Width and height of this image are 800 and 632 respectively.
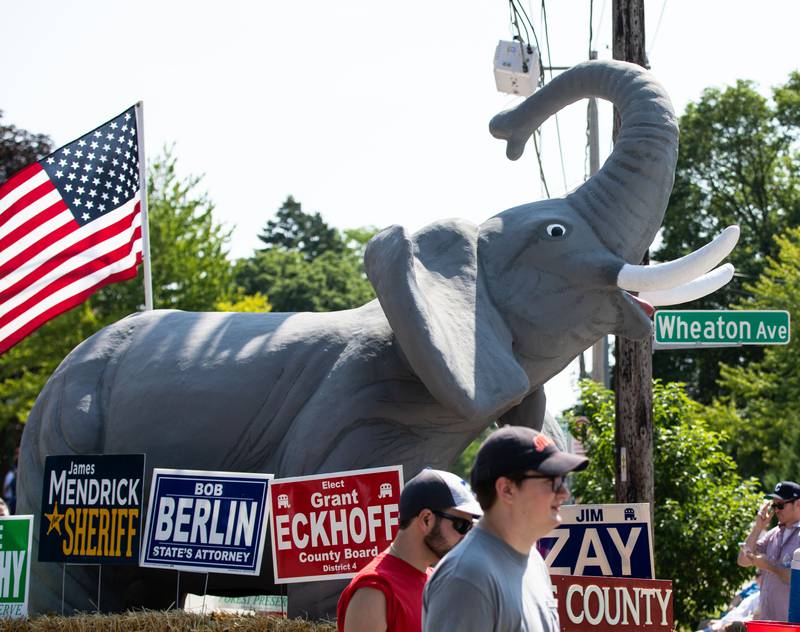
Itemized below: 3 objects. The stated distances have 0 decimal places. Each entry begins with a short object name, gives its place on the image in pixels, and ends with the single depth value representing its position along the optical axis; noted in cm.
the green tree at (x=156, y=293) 2858
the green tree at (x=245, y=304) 3292
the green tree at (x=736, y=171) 3988
